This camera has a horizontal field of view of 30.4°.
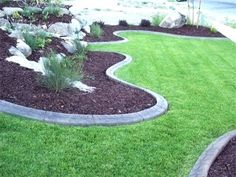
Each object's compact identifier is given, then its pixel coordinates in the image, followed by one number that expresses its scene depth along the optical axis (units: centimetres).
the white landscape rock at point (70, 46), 799
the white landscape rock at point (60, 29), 958
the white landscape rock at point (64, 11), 1119
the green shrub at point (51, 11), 1050
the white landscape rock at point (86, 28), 1116
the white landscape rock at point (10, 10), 975
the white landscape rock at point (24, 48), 665
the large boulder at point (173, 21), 1375
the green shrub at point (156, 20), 1412
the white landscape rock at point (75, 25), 1007
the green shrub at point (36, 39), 714
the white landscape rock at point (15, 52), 636
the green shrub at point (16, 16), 955
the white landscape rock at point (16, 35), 729
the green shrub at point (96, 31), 1077
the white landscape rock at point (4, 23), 804
